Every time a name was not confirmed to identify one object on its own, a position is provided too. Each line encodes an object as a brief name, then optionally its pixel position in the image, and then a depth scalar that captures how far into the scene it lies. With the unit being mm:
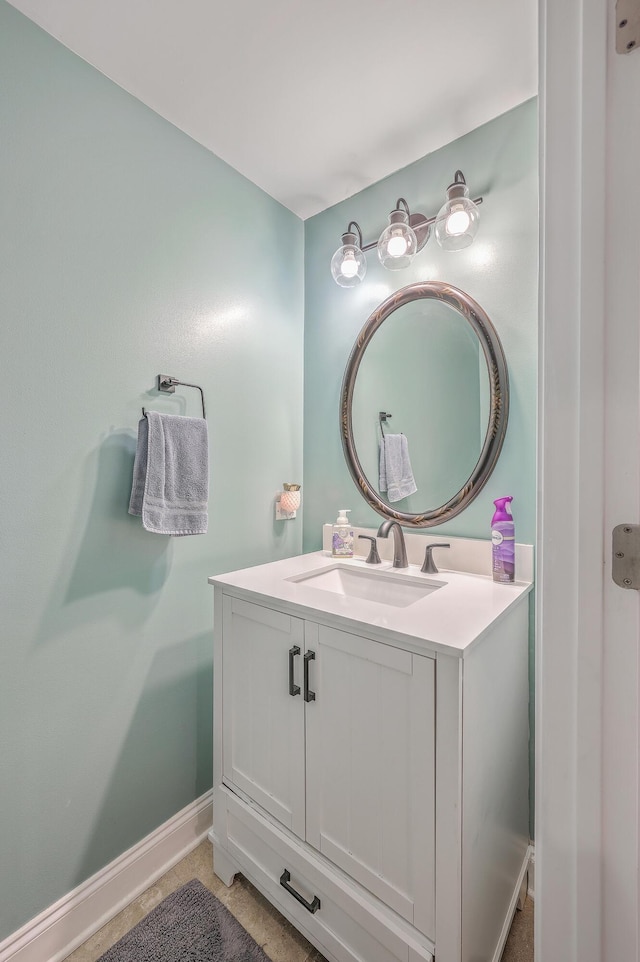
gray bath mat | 1078
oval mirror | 1353
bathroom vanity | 836
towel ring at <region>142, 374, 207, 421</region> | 1349
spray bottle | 1215
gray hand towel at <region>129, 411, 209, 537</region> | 1242
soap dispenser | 1595
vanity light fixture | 1279
